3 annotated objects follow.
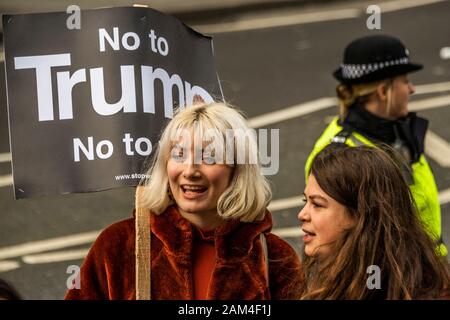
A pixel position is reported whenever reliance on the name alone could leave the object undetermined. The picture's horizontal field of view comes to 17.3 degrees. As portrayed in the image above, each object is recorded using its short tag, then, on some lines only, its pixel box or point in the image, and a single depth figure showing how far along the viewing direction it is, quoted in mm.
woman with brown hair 4859
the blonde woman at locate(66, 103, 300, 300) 5615
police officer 7088
